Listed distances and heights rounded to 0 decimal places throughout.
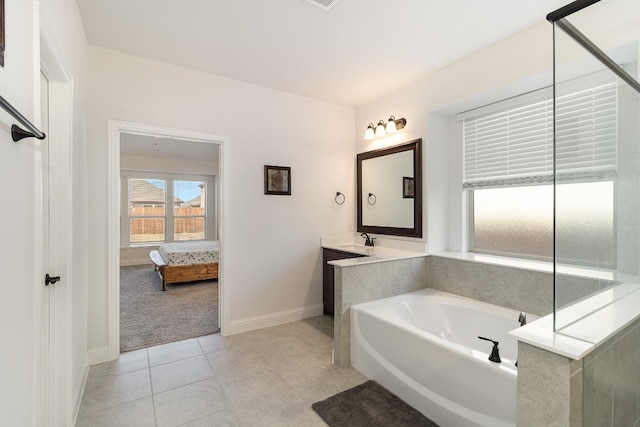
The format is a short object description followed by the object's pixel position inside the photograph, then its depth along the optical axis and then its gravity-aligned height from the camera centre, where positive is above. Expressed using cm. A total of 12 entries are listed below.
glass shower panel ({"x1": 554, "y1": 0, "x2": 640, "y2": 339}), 123 +20
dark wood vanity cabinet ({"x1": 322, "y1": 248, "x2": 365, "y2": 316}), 348 -76
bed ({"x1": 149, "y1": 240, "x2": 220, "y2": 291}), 492 -85
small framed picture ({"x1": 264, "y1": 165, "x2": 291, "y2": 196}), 334 +36
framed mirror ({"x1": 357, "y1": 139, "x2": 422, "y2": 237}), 318 +25
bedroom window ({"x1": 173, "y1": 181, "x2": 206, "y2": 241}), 761 +4
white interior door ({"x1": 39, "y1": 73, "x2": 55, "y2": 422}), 156 -30
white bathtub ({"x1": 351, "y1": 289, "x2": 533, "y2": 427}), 157 -92
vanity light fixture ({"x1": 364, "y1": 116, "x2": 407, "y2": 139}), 332 +95
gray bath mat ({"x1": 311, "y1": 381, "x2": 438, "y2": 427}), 181 -124
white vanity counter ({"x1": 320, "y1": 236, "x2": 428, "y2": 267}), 276 -41
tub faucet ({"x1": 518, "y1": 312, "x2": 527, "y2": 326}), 189 -67
